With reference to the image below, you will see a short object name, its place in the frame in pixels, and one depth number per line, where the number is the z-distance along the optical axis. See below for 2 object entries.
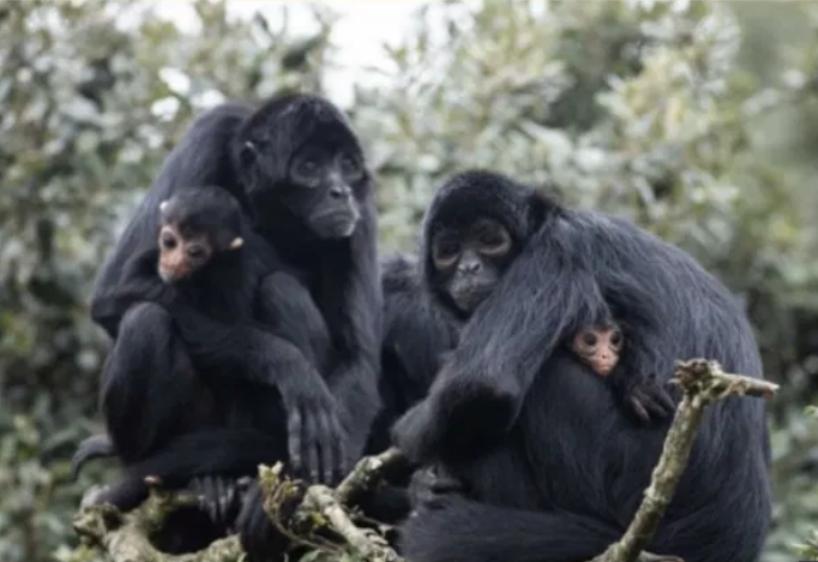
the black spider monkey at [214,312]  17.70
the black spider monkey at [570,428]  15.14
